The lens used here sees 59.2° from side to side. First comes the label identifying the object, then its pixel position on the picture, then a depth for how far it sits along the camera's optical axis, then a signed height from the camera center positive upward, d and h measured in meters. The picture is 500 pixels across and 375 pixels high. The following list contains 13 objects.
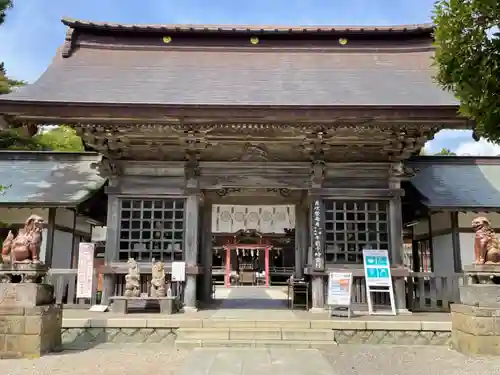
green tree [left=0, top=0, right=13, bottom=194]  10.72 +6.05
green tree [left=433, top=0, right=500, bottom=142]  4.08 +1.91
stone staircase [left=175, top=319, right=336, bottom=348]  7.04 -1.29
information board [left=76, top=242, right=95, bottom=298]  9.28 -0.38
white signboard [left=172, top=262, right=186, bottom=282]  9.10 -0.33
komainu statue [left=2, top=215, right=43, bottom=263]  6.59 +0.16
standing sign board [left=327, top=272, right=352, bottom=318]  8.25 -0.64
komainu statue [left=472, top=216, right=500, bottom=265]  6.80 +0.20
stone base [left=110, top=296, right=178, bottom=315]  8.66 -0.94
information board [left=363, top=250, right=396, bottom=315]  8.83 -0.33
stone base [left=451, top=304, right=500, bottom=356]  6.43 -1.08
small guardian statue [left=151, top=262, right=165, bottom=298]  8.80 -0.49
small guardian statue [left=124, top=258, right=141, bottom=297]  8.80 -0.50
